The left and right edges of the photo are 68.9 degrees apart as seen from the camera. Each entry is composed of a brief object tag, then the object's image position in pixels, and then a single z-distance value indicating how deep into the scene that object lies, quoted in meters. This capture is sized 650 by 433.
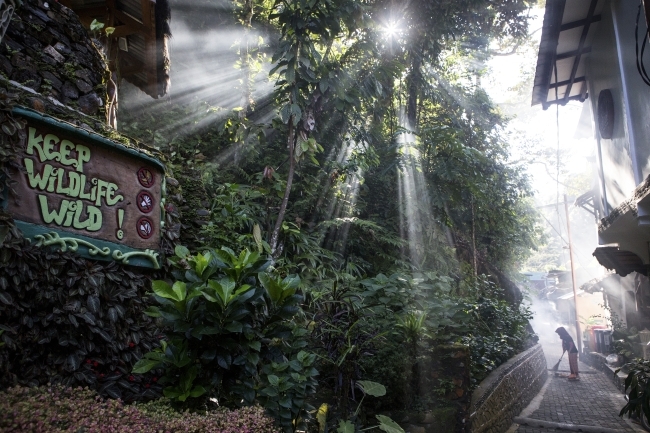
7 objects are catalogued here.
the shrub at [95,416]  2.10
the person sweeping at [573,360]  14.44
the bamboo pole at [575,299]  24.95
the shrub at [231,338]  3.04
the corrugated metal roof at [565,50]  8.39
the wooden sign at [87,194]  3.20
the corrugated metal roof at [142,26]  7.64
